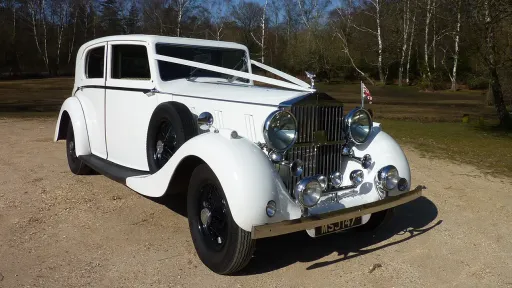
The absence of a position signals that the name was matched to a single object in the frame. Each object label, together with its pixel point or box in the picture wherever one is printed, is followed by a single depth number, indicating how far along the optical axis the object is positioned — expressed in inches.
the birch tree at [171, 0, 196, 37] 1282.2
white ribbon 165.6
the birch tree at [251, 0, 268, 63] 1373.0
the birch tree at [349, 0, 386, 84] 1370.6
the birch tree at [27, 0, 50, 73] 1562.5
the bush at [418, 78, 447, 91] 1308.1
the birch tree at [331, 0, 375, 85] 1528.1
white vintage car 130.9
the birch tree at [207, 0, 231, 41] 1460.9
